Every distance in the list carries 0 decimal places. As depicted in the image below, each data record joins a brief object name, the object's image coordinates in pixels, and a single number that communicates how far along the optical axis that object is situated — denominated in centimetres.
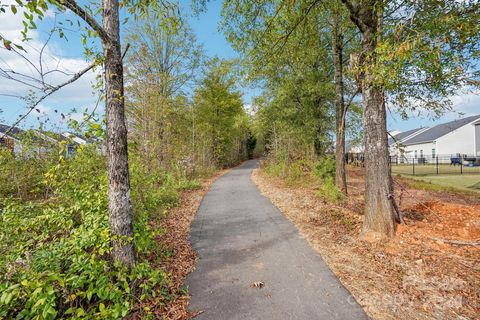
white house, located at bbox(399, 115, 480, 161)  2547
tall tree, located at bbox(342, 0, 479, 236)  286
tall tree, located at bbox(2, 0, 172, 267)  237
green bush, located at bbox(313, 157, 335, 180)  912
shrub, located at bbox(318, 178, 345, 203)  662
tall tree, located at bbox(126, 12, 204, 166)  706
